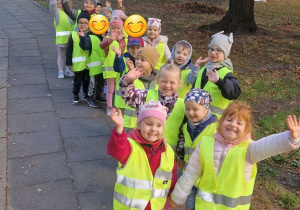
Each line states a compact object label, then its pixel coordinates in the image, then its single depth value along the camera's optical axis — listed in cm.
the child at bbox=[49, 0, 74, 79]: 561
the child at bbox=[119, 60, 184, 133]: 254
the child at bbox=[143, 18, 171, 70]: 394
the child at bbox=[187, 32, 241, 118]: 288
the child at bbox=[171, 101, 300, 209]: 192
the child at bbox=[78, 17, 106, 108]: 456
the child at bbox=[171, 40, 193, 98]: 329
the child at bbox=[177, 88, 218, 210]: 229
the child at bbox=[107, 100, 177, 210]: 206
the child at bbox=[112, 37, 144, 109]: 356
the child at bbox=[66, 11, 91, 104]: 465
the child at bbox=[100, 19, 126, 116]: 409
